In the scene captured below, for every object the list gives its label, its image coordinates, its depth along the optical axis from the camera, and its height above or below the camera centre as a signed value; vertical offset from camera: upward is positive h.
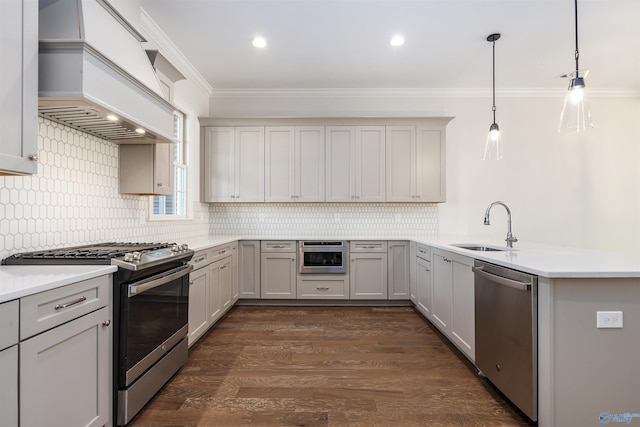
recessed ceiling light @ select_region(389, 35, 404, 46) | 3.19 +1.79
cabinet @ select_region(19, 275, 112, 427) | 1.22 -0.61
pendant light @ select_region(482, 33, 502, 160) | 3.02 +0.72
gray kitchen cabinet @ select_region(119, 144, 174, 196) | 2.63 +0.40
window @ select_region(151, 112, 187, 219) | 3.74 +0.45
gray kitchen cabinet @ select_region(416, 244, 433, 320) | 3.41 -0.73
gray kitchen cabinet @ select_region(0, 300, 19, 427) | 1.11 -0.52
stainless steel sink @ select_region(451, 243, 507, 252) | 3.10 -0.31
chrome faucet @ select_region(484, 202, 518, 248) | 2.77 -0.20
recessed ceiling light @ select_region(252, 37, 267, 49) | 3.24 +1.80
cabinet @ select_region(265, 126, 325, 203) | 4.39 +0.76
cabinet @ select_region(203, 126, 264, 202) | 4.41 +0.78
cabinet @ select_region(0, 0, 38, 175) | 1.37 +0.59
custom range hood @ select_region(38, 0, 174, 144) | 1.61 +0.80
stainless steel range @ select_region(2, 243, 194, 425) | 1.71 -0.57
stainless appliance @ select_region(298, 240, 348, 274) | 4.13 -0.53
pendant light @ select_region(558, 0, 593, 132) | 2.12 +0.74
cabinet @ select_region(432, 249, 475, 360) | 2.48 -0.72
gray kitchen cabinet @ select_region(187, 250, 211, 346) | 2.72 -0.72
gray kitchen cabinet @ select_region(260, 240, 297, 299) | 4.16 -0.73
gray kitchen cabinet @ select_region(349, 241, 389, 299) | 4.14 -0.70
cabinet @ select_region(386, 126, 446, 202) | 4.35 +0.72
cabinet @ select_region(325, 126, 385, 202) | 4.38 +0.73
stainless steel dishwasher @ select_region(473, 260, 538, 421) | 1.72 -0.71
